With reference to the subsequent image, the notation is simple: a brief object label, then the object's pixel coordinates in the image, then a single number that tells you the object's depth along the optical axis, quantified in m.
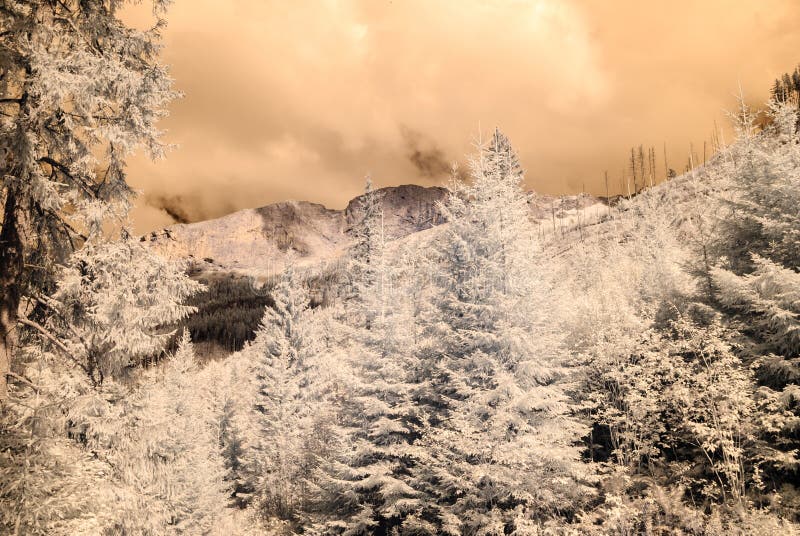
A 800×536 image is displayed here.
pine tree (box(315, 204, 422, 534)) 16.11
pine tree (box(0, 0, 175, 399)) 6.36
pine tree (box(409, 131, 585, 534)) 13.02
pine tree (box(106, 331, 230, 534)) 7.19
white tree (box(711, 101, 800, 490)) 12.89
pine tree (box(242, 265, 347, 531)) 22.73
